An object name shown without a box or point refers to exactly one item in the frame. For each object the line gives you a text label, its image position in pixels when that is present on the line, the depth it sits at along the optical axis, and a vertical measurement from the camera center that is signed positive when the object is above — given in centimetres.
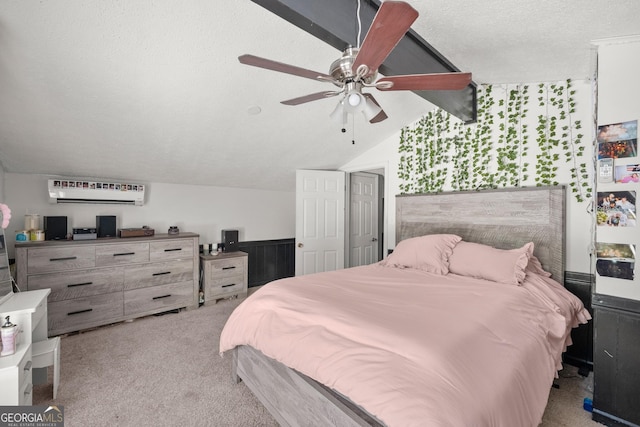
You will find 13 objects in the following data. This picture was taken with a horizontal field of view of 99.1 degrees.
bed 104 -61
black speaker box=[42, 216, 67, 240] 289 -13
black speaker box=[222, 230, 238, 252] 401 -39
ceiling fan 102 +68
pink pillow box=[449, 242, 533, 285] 215 -42
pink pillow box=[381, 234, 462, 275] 252 -40
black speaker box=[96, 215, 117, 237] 316 -12
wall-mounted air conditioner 298 +27
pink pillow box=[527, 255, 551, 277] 239 -49
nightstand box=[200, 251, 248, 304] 363 -84
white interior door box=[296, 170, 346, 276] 397 -11
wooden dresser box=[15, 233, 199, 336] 266 -66
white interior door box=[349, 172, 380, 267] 442 -11
